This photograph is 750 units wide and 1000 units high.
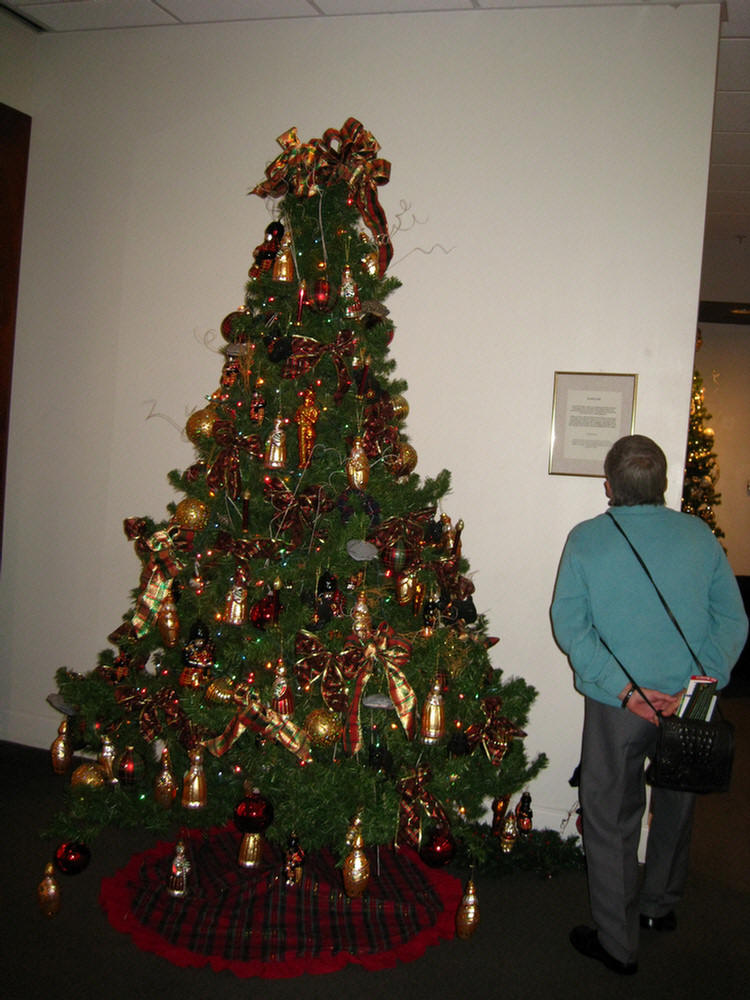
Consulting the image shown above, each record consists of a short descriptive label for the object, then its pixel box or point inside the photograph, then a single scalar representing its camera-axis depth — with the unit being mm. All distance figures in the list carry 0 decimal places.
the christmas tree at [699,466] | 6129
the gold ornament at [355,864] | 2072
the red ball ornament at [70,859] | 2236
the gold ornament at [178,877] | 2297
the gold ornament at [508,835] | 2725
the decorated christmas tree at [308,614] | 2131
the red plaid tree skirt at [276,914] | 2150
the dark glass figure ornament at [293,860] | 2297
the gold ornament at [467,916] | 2221
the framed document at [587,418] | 2830
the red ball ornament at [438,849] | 2141
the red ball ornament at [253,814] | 2117
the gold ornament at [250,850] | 2221
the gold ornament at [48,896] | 2203
